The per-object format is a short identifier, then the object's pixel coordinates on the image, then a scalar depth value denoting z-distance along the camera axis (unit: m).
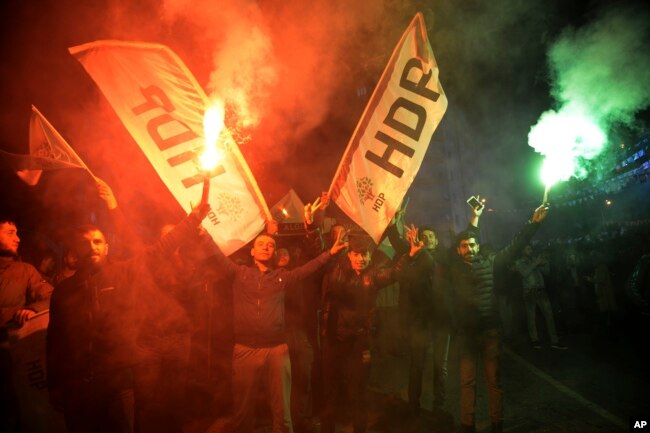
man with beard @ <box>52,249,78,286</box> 3.60
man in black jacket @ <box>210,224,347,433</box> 3.39
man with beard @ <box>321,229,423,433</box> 3.65
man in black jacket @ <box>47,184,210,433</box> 2.84
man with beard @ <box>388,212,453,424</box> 4.45
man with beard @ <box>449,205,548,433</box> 3.74
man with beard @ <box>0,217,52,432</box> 3.30
